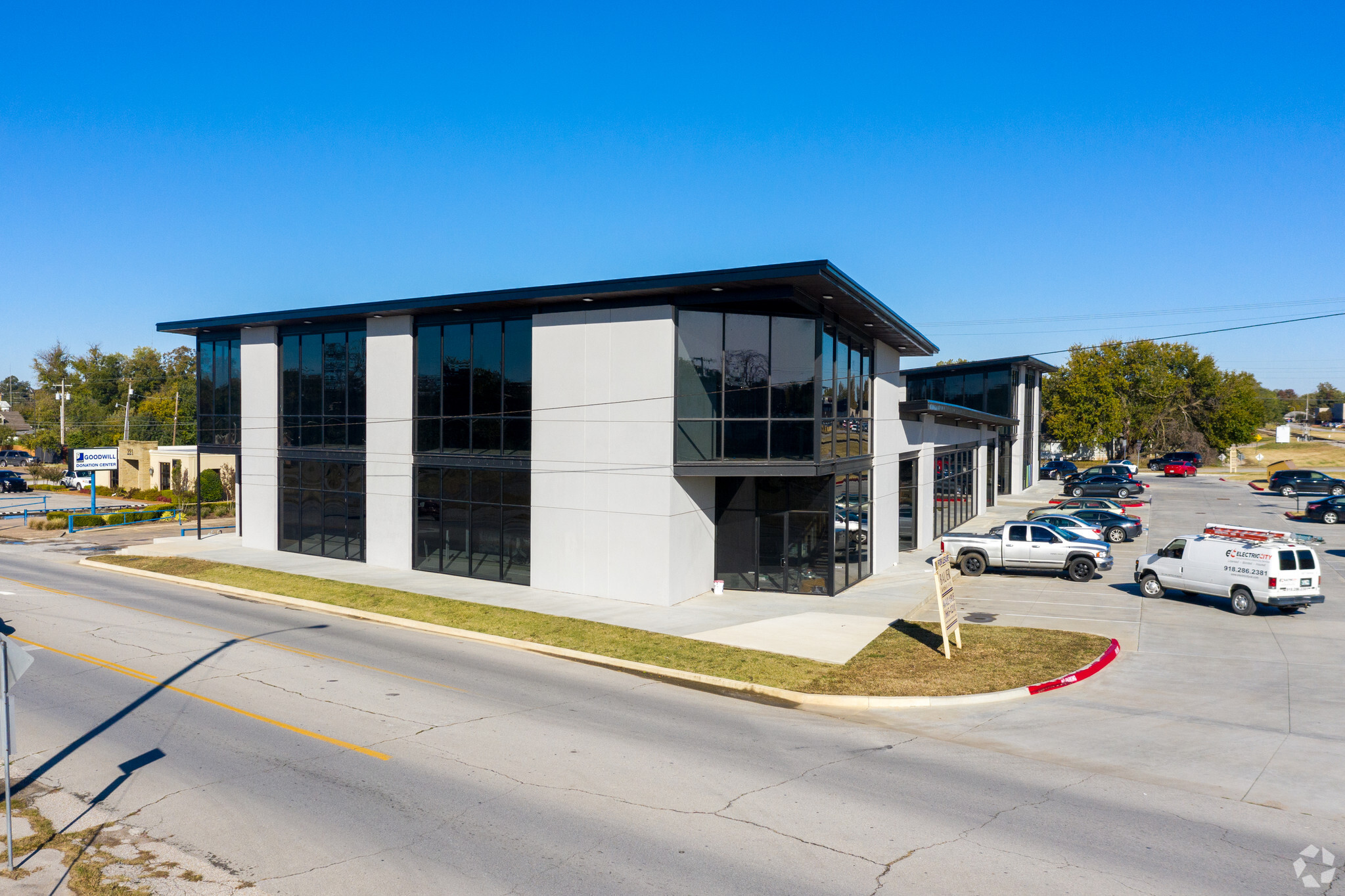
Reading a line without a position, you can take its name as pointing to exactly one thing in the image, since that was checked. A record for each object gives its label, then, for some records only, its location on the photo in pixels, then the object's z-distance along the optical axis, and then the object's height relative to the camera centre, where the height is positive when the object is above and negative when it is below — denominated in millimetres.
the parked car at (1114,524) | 37469 -3366
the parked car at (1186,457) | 81312 -783
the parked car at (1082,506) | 40031 -2810
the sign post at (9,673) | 8648 -2345
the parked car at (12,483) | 67000 -2916
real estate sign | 17650 -3190
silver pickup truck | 27594 -3417
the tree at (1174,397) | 94188 +5953
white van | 21375 -3204
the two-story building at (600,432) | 23203 +483
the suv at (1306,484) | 53125 -2213
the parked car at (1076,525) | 30688 -2985
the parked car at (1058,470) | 75938 -1894
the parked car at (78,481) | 69875 -2875
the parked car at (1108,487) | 53531 -2458
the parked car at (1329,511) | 42969 -3129
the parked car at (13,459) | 94812 -1392
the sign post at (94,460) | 51744 -833
